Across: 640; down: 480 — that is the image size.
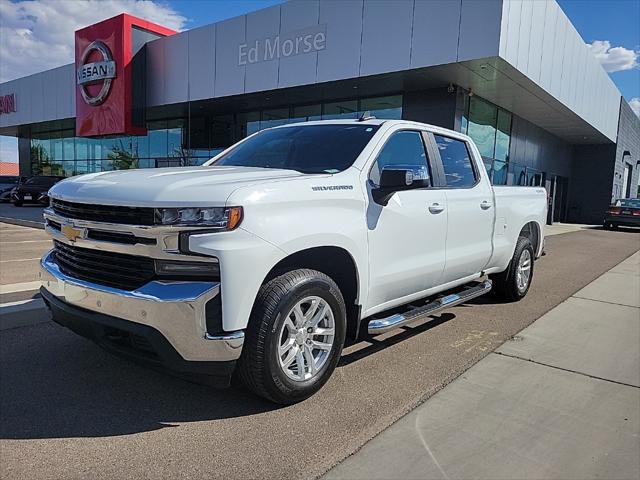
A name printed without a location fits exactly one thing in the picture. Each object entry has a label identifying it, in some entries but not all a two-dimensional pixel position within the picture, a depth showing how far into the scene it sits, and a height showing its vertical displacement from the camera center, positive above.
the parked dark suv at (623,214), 23.97 -0.98
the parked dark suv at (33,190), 25.52 -0.95
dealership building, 13.55 +3.55
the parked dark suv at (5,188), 29.33 -1.05
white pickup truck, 2.75 -0.47
